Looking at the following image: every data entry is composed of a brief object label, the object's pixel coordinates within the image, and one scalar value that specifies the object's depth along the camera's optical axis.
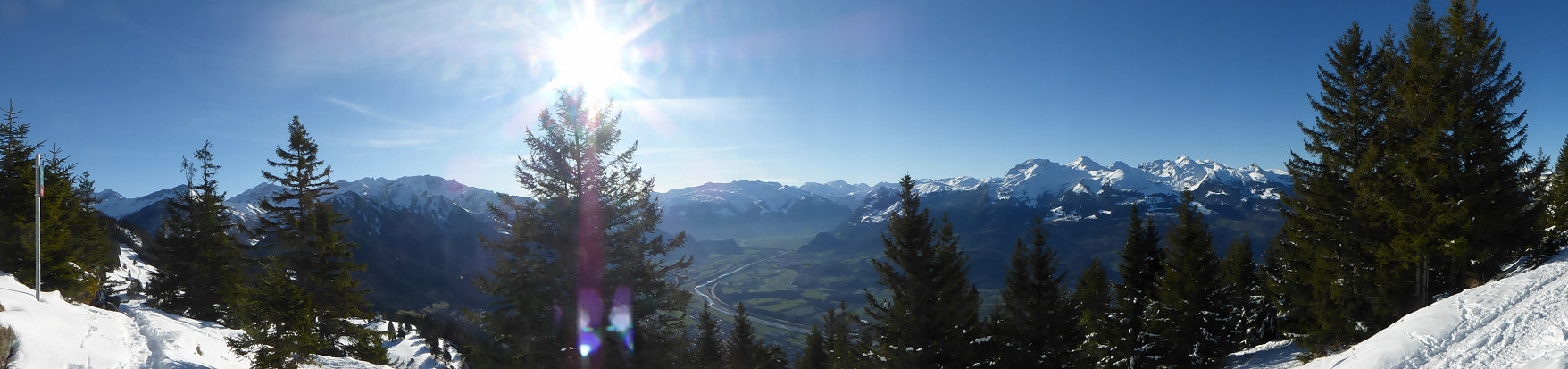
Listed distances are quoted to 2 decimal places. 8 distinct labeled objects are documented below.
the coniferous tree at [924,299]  20.39
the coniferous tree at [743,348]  48.41
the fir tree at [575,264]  18.30
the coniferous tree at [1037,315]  25.48
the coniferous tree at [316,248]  25.06
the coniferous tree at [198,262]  33.41
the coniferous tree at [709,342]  46.94
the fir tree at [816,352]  47.44
